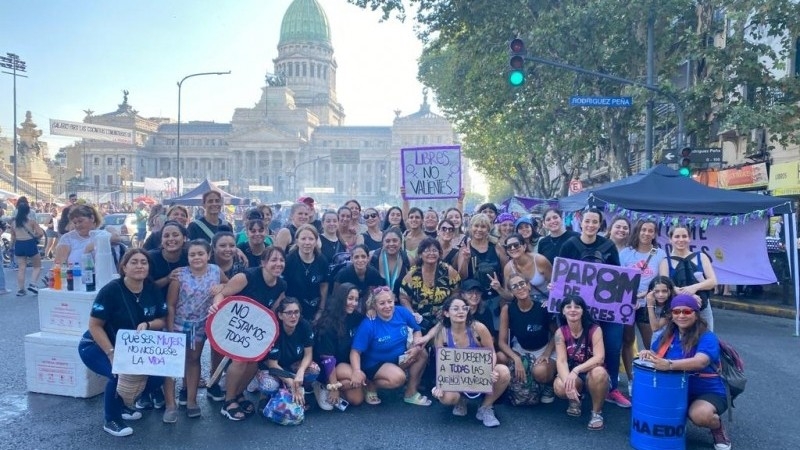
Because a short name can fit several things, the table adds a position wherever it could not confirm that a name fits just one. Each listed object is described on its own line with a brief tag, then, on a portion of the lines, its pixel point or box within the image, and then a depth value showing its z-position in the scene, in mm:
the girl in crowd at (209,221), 6711
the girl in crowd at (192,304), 4922
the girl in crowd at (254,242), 6086
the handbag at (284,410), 4793
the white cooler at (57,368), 5348
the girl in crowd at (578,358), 4777
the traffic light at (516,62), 10426
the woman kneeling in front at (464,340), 4902
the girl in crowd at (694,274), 5322
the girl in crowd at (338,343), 5172
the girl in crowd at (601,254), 5297
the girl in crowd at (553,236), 6242
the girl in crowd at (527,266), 5605
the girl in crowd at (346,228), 7255
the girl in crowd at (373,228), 7699
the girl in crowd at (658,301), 4852
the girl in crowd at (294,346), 4992
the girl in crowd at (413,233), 6621
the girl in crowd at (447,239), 6055
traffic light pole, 11373
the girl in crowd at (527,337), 5141
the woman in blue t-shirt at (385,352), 5203
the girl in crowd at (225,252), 5350
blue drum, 4281
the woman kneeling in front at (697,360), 4285
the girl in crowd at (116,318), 4559
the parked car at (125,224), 20533
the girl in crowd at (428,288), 5566
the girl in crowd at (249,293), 4906
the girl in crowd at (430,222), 7996
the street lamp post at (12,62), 36469
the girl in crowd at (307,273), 5566
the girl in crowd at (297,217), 7145
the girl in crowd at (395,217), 8203
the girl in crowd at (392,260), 5891
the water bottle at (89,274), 5502
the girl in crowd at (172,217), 6133
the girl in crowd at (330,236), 6629
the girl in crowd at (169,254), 5023
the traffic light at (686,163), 11414
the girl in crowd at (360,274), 5504
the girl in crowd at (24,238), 10898
